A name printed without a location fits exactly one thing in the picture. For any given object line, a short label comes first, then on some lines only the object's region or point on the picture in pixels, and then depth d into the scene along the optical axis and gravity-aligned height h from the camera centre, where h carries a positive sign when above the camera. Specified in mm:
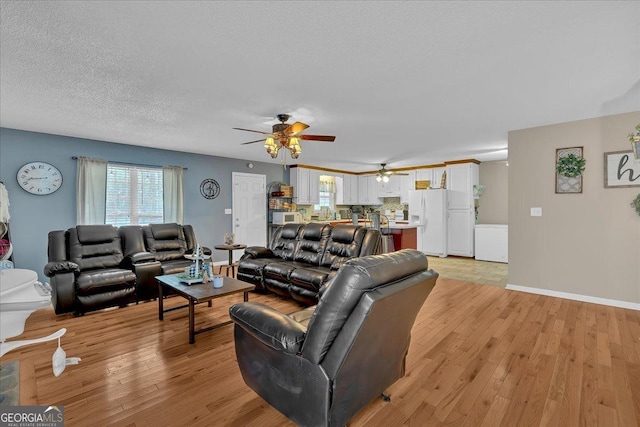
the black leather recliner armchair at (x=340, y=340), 1431 -675
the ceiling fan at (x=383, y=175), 7484 +901
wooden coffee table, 2783 -774
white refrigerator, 7508 -205
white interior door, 7082 +58
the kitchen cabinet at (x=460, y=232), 7285 -514
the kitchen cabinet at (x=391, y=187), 8812 +715
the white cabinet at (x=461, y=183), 7199 +682
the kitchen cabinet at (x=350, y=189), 9336 +695
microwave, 7422 -144
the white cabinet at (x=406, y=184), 8461 +755
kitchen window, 8931 +514
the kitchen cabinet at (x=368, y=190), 9336 +662
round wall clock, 4465 +518
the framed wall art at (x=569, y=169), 4055 +560
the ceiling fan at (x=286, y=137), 3592 +896
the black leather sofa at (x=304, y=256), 3744 -664
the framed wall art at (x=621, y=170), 3711 +513
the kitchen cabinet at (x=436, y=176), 7928 +923
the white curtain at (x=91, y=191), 4906 +353
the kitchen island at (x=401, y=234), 6973 -542
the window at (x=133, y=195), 5340 +311
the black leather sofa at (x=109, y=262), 3492 -678
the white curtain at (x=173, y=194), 5902 +345
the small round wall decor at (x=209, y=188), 6516 +509
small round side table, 5187 -621
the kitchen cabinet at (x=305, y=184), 7965 +723
